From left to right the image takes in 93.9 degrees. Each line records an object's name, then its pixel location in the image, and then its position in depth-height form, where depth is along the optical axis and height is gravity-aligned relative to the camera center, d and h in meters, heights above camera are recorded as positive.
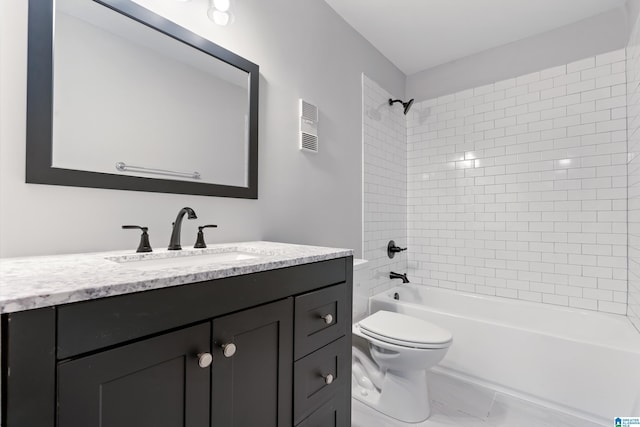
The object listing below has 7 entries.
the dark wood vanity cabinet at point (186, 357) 0.51 -0.32
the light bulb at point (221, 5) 1.36 +0.95
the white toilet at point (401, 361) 1.61 -0.82
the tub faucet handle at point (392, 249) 2.76 -0.32
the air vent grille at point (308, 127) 1.85 +0.55
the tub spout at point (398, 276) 2.77 -0.57
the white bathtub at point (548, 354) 1.60 -0.84
